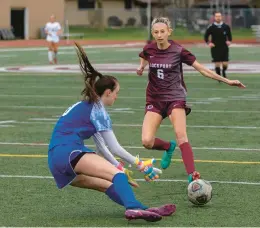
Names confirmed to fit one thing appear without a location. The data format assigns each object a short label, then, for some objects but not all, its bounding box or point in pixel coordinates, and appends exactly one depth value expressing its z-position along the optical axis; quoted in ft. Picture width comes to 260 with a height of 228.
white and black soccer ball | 32.81
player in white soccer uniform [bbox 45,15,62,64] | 134.00
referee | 96.27
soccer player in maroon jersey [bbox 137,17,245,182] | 38.75
